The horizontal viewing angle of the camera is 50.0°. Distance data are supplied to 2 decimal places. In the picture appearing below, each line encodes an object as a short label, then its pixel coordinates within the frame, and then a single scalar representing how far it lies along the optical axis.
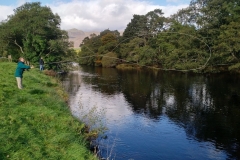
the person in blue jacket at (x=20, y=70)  11.78
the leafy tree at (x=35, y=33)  36.94
